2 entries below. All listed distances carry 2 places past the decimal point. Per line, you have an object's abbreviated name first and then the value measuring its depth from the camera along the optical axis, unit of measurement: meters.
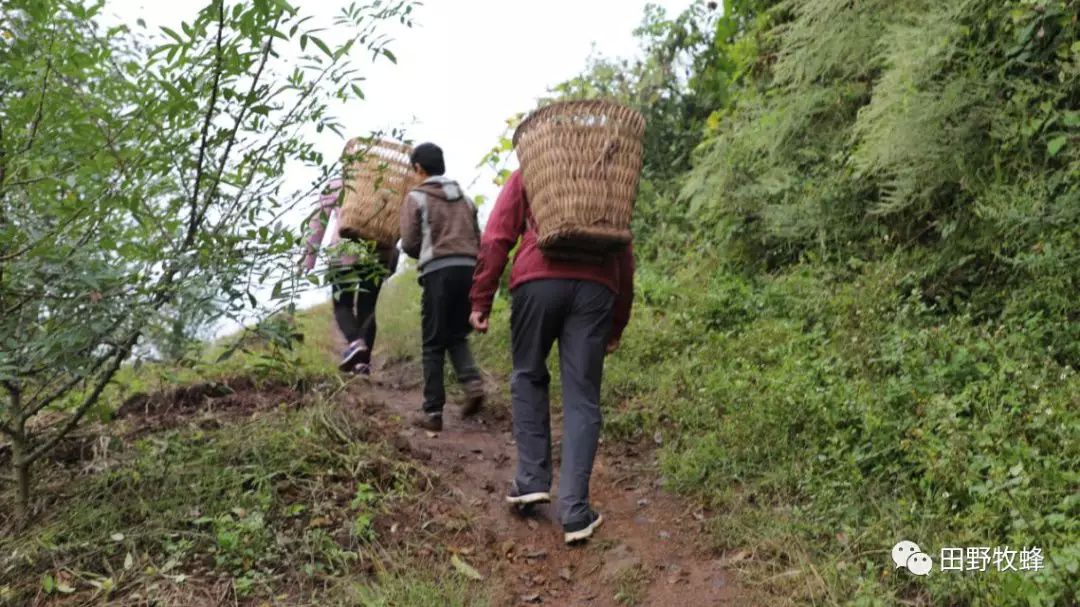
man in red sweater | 4.53
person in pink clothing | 7.30
